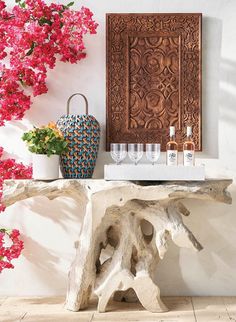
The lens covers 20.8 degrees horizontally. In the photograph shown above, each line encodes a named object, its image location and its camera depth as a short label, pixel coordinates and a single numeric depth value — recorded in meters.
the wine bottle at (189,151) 3.65
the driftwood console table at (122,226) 3.49
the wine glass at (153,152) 3.65
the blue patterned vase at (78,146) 3.76
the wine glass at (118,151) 3.66
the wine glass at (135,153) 3.68
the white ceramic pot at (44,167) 3.64
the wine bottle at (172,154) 3.68
